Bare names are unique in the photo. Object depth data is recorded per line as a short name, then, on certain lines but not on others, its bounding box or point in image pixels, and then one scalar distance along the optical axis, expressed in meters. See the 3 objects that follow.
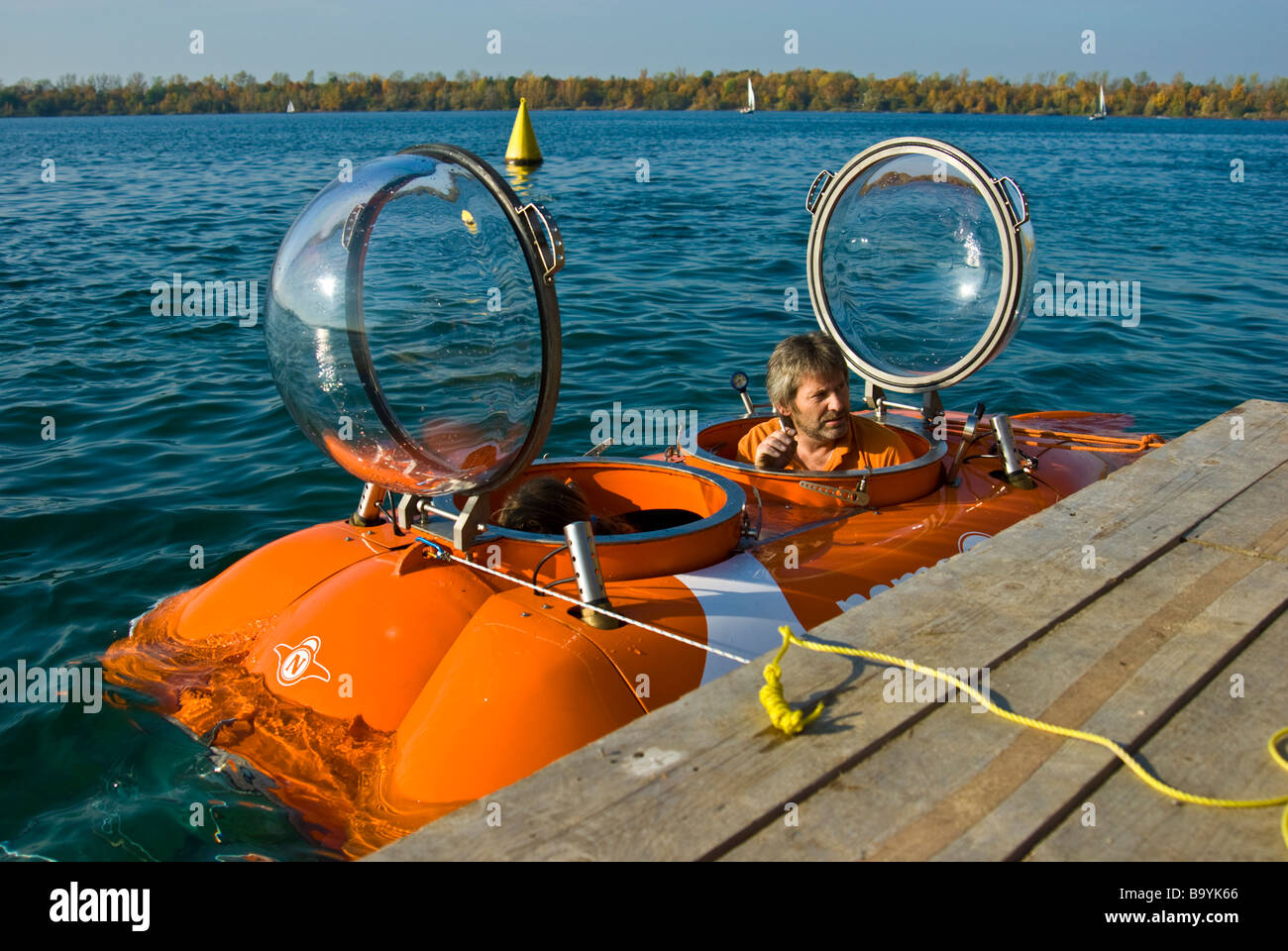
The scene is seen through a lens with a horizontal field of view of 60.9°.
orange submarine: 2.83
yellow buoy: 24.02
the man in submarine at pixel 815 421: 4.19
